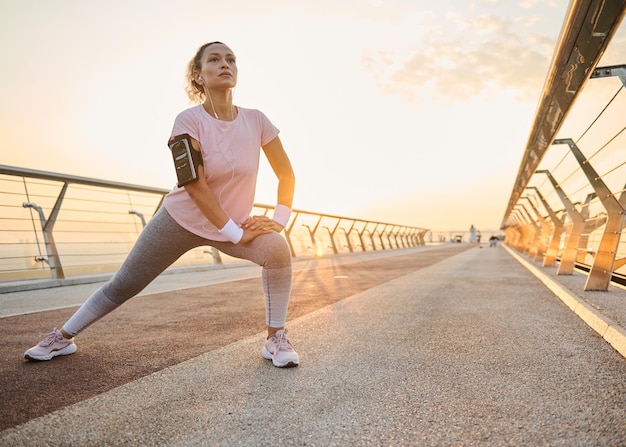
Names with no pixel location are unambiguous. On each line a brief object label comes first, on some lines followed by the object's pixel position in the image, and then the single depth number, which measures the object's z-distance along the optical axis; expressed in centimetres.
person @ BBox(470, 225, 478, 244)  6122
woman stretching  201
